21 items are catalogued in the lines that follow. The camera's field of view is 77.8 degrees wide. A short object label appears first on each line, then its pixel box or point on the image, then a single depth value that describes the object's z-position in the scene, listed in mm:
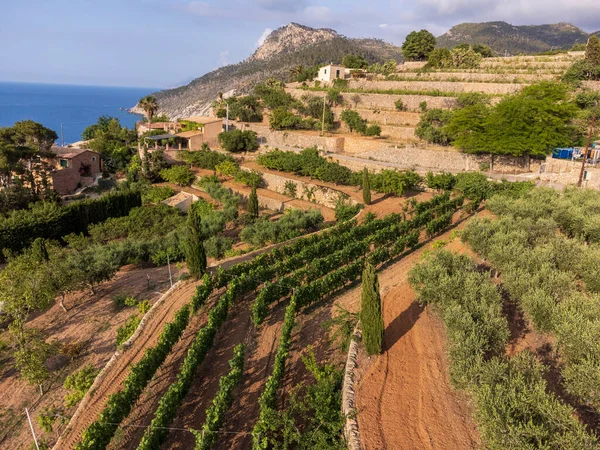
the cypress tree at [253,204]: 32094
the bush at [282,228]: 26500
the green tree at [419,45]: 69000
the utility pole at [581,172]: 28744
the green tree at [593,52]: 44562
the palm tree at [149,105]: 55750
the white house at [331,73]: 64250
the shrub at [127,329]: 15859
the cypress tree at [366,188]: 33000
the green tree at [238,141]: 47281
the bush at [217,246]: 24859
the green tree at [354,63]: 73875
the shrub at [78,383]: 12906
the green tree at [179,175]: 40938
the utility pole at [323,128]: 49194
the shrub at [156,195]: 37125
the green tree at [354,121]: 49219
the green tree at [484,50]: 73375
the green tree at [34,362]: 12966
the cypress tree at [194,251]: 19750
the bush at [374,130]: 47219
